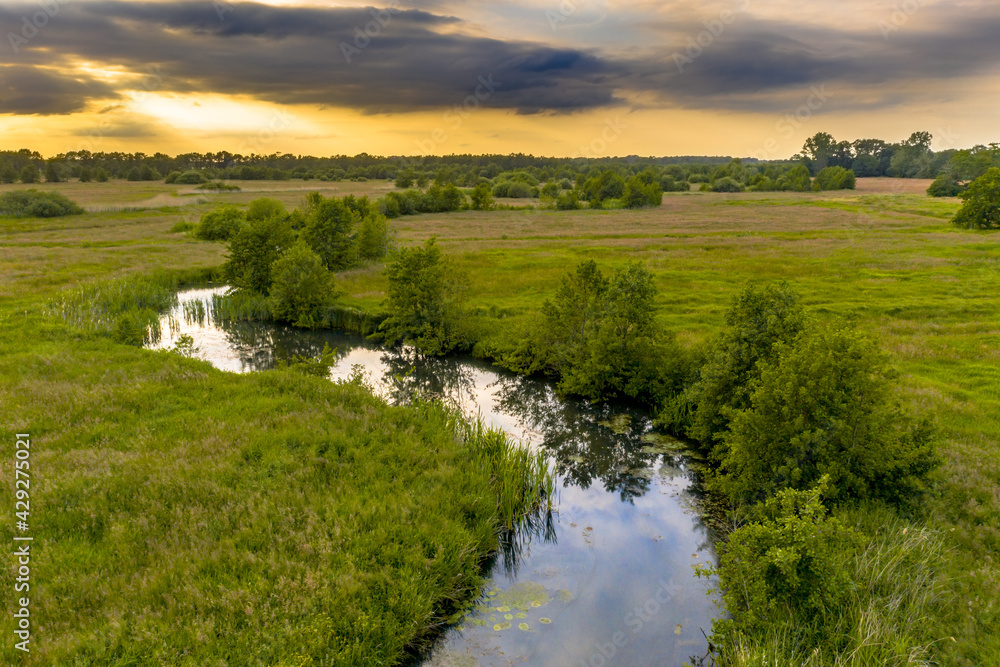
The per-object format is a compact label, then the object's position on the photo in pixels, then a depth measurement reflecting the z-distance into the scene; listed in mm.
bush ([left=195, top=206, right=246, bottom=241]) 61688
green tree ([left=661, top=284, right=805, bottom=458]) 15539
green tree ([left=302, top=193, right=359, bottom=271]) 44156
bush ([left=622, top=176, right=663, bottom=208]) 110750
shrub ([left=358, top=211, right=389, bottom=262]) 48062
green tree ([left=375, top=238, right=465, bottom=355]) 28578
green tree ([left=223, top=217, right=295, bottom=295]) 38375
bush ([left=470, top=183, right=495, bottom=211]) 103188
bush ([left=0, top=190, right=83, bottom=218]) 82750
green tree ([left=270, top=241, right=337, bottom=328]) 33938
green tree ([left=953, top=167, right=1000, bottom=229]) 64688
